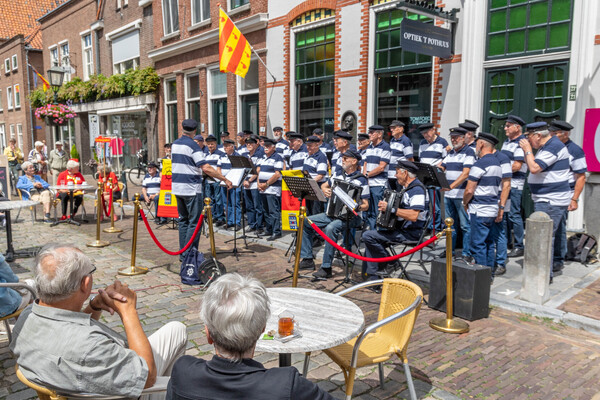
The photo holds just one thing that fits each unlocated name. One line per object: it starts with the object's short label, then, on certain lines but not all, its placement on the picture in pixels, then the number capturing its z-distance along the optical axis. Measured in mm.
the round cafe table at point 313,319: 2777
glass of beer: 2885
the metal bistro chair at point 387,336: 3049
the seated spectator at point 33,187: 11266
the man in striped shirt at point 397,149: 9258
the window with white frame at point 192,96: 18609
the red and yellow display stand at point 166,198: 10758
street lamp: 17391
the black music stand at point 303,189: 6559
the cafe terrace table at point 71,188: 10969
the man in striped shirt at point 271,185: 9594
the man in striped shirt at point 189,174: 7266
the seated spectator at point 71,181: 11445
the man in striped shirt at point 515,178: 7430
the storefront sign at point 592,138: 7820
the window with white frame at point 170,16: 19016
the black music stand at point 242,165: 8480
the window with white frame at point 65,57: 27859
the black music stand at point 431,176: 6844
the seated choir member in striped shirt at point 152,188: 11688
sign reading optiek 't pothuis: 8297
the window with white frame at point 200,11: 17312
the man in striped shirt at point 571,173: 6887
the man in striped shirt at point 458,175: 7582
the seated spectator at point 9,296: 4094
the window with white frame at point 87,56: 26281
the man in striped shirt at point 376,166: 8922
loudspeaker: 5227
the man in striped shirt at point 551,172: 6625
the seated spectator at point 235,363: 1840
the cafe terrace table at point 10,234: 7562
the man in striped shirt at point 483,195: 6406
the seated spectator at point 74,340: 2293
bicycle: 20562
